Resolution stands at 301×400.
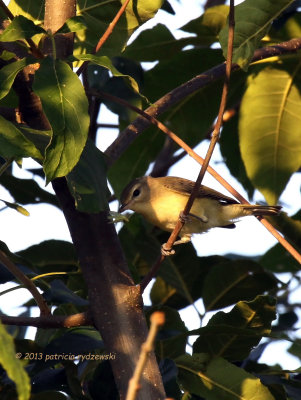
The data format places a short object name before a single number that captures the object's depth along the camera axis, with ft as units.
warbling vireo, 31.65
